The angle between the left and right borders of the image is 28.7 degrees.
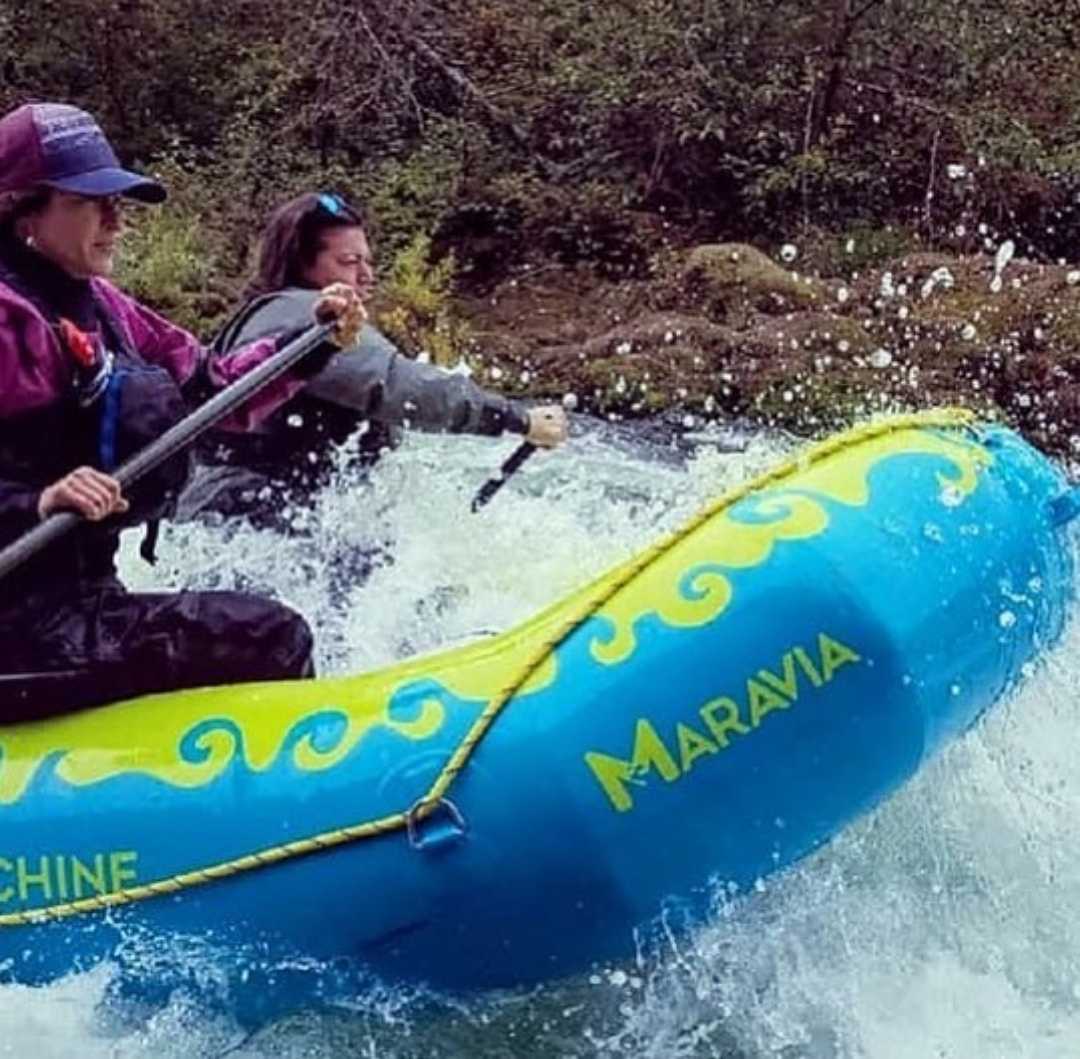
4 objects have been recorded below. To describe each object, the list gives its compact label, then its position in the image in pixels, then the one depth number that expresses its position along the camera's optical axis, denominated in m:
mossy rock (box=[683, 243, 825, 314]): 9.00
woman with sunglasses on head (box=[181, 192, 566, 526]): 4.19
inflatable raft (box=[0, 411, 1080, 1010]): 3.23
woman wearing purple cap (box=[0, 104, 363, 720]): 3.38
